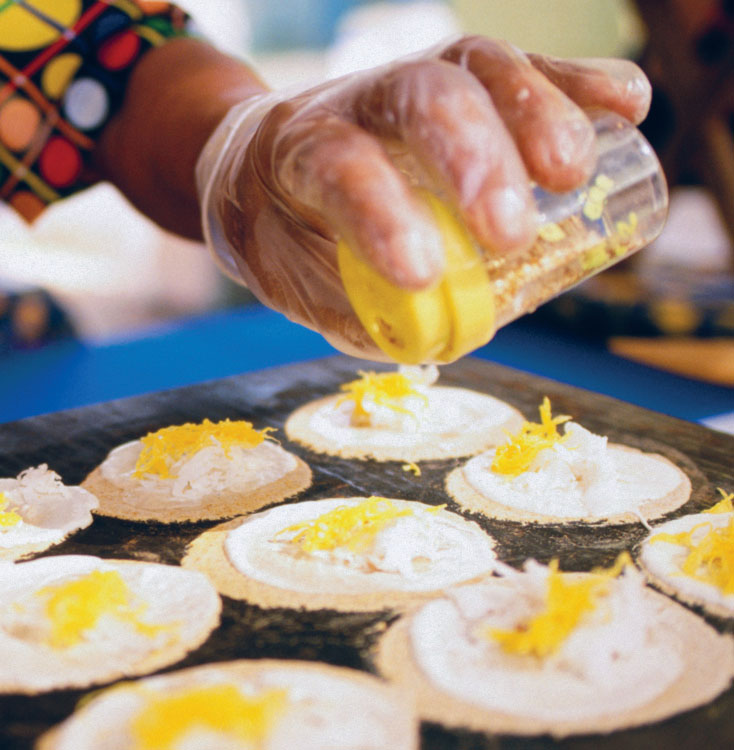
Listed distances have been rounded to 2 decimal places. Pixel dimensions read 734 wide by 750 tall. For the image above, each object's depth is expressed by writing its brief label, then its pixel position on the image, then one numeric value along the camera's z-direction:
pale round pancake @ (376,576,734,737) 0.41
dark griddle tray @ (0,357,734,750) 0.41
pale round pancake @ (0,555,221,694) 0.43
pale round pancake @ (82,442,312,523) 0.50
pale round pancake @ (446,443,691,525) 0.49
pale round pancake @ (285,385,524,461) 0.54
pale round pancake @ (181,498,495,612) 0.46
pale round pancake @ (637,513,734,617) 0.45
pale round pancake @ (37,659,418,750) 0.40
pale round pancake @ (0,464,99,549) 0.49
